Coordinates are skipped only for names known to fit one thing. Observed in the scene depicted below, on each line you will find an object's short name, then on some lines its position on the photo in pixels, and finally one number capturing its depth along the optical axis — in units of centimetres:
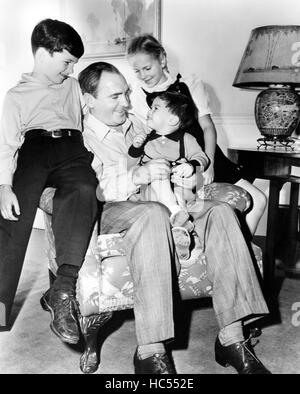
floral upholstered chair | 130
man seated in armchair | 122
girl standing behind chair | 169
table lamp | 188
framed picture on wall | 262
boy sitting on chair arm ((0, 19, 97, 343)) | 132
